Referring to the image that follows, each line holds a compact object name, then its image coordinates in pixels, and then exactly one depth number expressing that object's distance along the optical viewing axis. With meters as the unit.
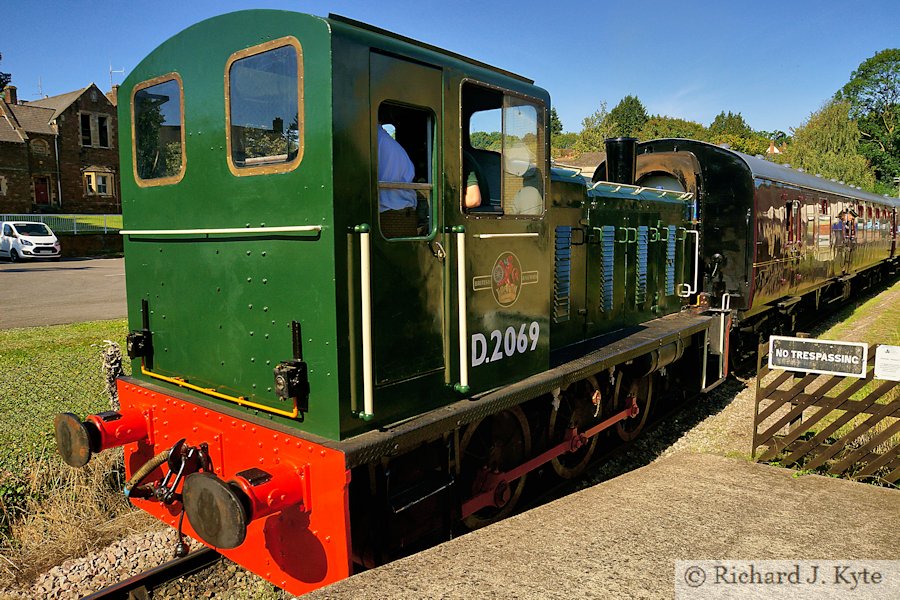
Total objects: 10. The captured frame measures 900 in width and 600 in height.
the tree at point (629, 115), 102.94
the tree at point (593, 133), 68.41
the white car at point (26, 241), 26.27
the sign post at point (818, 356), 5.51
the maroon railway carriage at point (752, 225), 9.23
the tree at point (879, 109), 61.38
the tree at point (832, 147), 47.38
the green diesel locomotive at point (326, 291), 3.22
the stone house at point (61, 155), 35.59
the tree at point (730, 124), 125.31
